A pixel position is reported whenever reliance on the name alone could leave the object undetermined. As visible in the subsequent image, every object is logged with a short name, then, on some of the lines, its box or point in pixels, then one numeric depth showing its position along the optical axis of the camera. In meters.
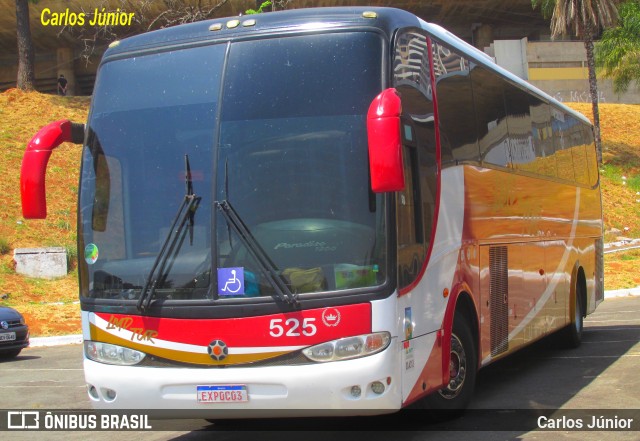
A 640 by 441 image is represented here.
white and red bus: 6.44
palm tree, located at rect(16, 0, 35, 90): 34.47
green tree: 40.50
